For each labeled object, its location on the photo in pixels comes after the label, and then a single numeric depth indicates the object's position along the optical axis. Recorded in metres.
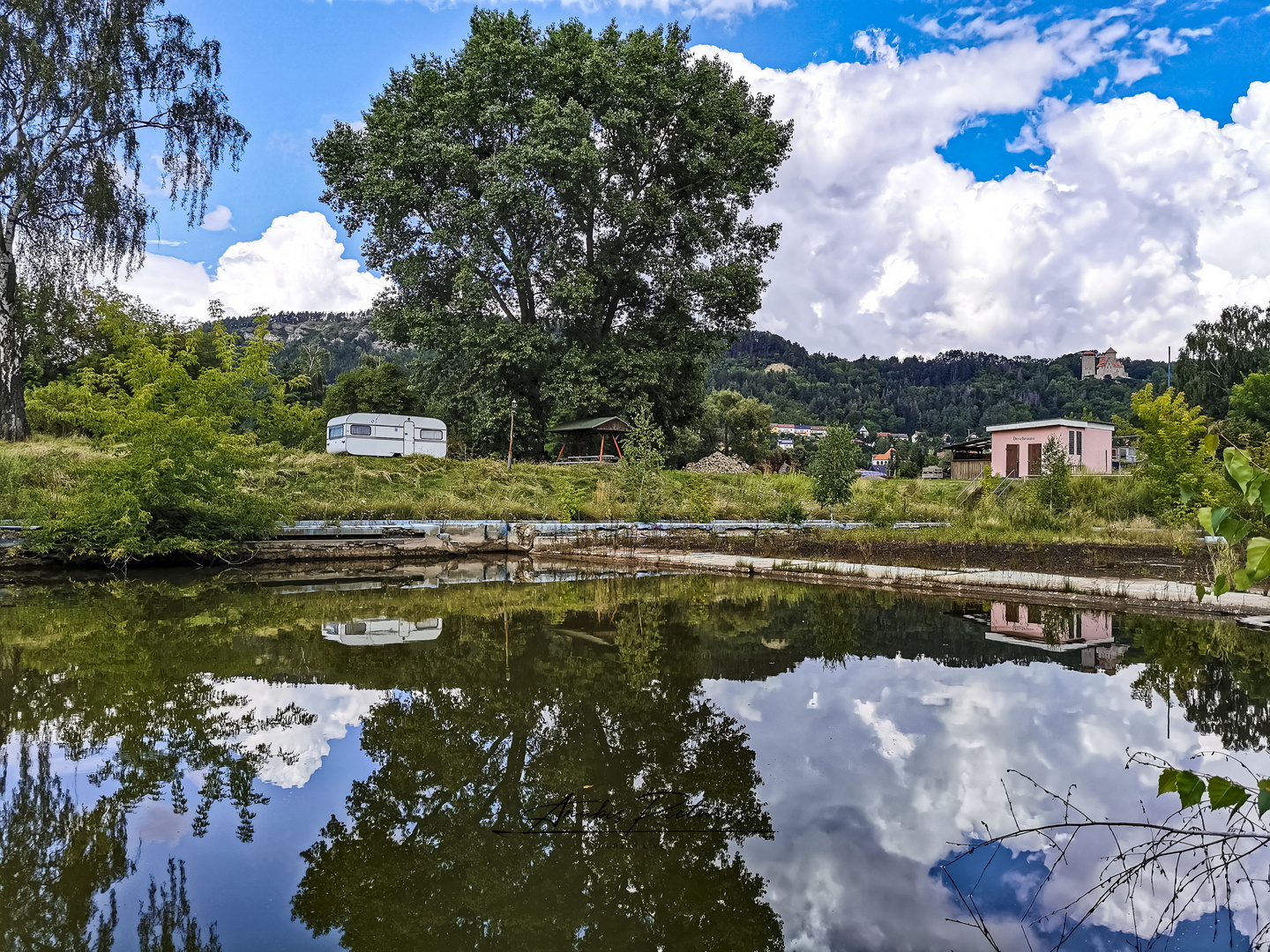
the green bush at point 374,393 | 38.28
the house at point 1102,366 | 105.31
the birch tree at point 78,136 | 17.08
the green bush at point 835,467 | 20.39
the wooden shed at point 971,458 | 39.25
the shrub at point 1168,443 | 16.70
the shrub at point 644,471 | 20.84
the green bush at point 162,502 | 13.57
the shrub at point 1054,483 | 20.17
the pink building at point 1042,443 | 30.89
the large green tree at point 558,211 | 28.34
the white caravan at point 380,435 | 27.73
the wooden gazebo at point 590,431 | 31.22
